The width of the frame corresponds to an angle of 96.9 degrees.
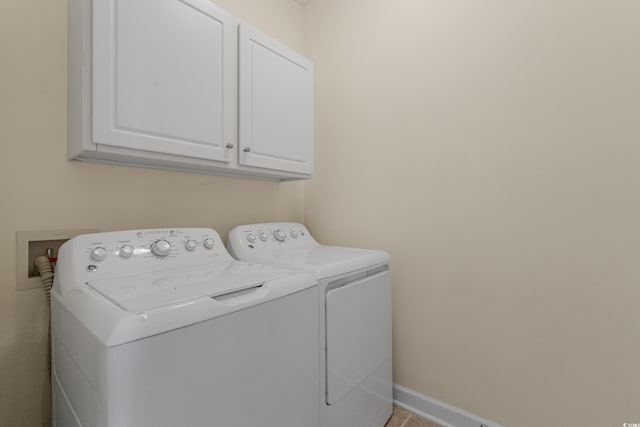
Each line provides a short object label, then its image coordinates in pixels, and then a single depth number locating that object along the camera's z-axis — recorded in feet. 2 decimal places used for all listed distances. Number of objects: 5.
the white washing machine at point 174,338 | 1.98
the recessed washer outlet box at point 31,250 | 3.37
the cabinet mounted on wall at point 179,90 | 3.13
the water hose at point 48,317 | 3.38
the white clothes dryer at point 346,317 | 3.61
